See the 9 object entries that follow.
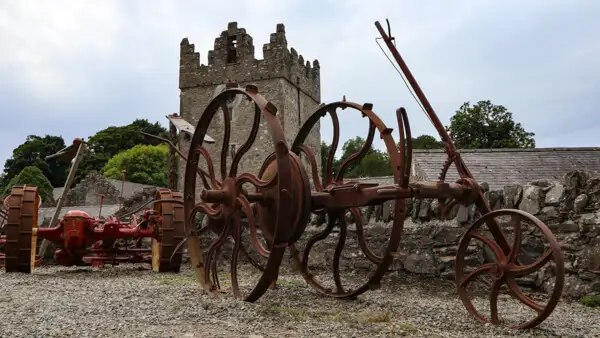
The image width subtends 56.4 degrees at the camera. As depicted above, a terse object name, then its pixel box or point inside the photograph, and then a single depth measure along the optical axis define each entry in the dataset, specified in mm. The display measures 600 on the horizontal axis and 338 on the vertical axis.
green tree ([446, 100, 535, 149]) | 38250
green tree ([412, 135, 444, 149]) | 42581
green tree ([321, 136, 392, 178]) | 44469
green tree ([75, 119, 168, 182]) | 54809
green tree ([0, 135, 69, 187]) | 50438
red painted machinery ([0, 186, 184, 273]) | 7180
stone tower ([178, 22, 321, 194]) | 29125
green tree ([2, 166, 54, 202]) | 37562
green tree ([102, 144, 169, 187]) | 49125
